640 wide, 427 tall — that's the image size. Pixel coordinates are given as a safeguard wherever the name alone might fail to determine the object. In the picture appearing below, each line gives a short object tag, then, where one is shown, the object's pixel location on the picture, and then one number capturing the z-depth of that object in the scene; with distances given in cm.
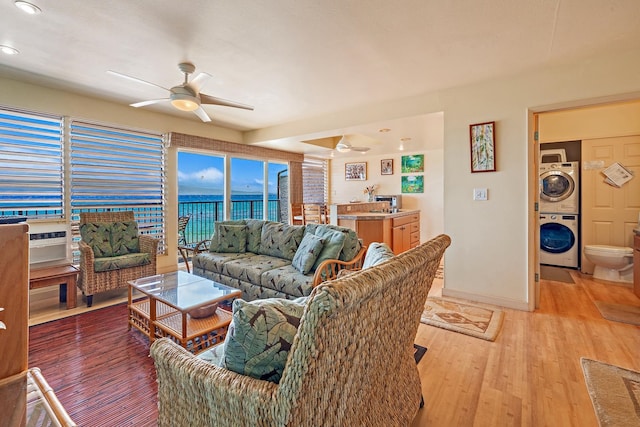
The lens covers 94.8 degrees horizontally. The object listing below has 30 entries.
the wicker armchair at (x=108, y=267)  308
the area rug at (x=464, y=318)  249
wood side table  280
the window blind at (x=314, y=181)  701
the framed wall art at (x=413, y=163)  636
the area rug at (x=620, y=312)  265
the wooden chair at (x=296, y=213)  581
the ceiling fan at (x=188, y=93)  261
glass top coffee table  207
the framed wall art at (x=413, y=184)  638
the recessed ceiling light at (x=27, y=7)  184
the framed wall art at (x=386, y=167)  679
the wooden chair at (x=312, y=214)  542
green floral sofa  271
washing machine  432
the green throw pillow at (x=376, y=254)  131
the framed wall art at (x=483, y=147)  306
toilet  362
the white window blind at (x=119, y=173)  369
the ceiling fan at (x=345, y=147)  500
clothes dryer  427
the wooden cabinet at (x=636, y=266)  311
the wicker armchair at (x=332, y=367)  68
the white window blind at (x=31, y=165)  315
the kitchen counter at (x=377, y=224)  436
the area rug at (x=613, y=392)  150
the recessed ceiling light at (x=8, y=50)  240
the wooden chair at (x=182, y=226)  517
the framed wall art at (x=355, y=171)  718
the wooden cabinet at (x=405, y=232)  470
